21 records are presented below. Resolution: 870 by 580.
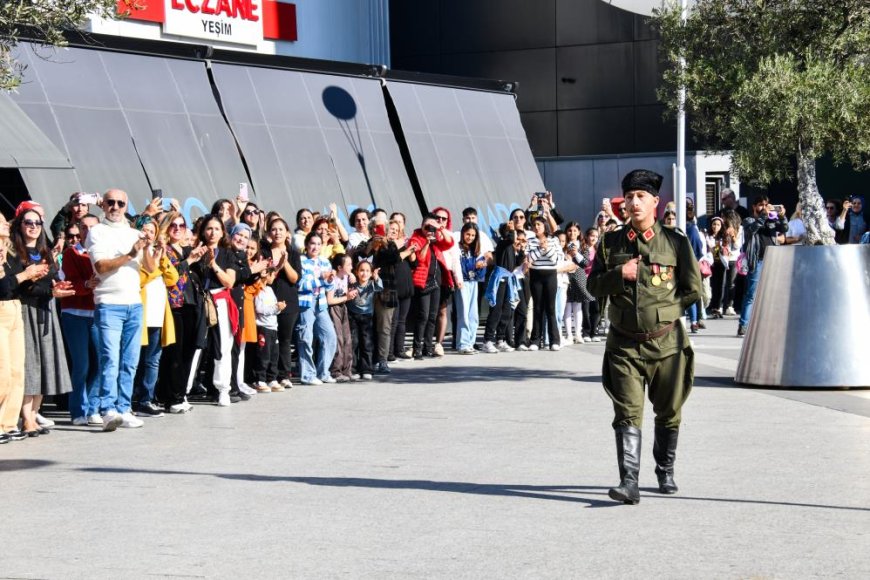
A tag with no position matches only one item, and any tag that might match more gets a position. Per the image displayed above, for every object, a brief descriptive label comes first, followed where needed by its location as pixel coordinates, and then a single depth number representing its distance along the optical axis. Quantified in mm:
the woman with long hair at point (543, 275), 18938
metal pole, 27548
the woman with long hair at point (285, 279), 14422
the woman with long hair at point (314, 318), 14875
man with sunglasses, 11539
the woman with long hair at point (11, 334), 10812
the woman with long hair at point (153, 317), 12195
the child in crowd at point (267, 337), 14117
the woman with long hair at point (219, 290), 13180
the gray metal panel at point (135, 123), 16672
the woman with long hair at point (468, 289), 18641
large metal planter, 13375
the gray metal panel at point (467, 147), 22250
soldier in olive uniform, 8430
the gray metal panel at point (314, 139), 19359
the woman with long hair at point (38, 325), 11258
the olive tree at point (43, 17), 9898
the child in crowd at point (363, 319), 15633
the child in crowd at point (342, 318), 15297
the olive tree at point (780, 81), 13570
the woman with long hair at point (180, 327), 12719
